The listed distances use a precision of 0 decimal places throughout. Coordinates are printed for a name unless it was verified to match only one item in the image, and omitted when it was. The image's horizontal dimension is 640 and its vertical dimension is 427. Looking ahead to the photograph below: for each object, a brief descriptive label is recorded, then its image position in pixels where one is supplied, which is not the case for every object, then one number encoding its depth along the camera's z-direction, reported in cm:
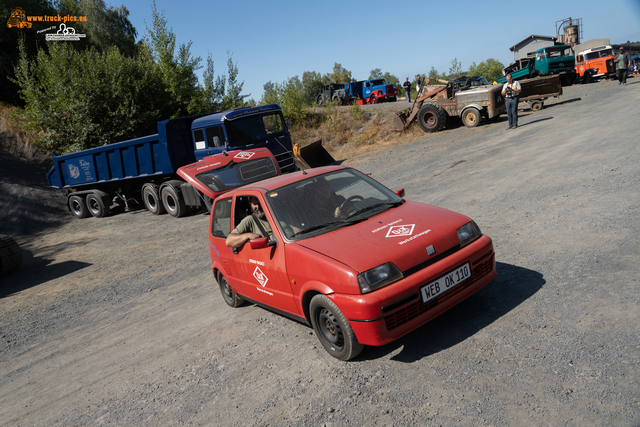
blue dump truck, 1338
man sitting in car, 445
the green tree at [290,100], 2806
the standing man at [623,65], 2298
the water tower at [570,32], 4762
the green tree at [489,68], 8953
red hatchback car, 345
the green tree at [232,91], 2833
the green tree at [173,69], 2529
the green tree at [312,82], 7494
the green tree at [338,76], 9212
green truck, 2844
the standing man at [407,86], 3214
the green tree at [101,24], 3488
